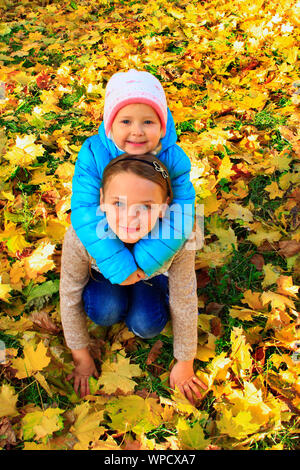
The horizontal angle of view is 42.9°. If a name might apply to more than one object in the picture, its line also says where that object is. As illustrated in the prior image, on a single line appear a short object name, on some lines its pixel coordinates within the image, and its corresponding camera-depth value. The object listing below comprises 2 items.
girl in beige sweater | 1.16
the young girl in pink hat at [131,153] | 1.24
